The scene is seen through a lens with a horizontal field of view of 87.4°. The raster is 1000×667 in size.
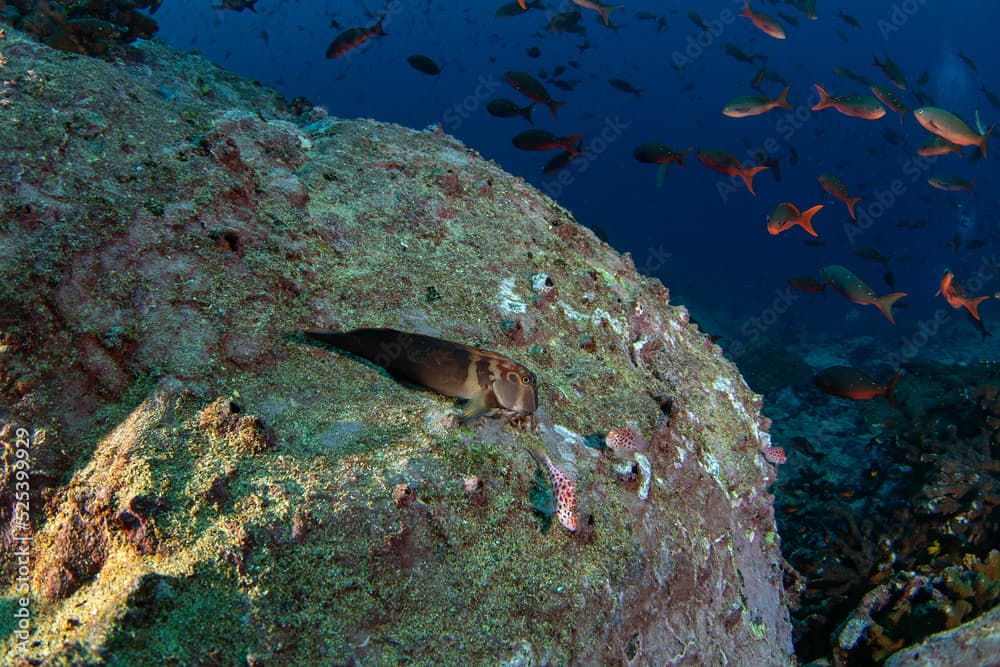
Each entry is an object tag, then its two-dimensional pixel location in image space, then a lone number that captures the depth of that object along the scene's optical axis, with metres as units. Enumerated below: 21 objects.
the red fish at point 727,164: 7.37
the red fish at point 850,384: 6.02
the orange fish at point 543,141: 7.55
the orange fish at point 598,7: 9.81
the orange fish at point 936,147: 8.48
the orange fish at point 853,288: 7.00
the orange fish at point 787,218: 6.89
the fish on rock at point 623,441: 2.62
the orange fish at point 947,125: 7.16
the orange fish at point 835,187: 7.86
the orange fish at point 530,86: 7.77
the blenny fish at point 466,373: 2.32
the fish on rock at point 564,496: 2.18
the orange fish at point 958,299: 7.66
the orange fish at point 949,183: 10.05
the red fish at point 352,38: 7.85
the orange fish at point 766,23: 9.45
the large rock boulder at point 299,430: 1.73
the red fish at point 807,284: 8.55
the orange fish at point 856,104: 7.82
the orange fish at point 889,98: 8.27
